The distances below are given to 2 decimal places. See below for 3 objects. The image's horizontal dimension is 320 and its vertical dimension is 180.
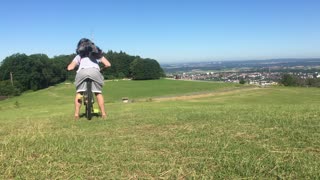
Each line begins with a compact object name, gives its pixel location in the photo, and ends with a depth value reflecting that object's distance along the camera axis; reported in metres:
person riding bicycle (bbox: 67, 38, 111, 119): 6.82
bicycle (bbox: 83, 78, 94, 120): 6.72
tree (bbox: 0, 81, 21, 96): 66.37
